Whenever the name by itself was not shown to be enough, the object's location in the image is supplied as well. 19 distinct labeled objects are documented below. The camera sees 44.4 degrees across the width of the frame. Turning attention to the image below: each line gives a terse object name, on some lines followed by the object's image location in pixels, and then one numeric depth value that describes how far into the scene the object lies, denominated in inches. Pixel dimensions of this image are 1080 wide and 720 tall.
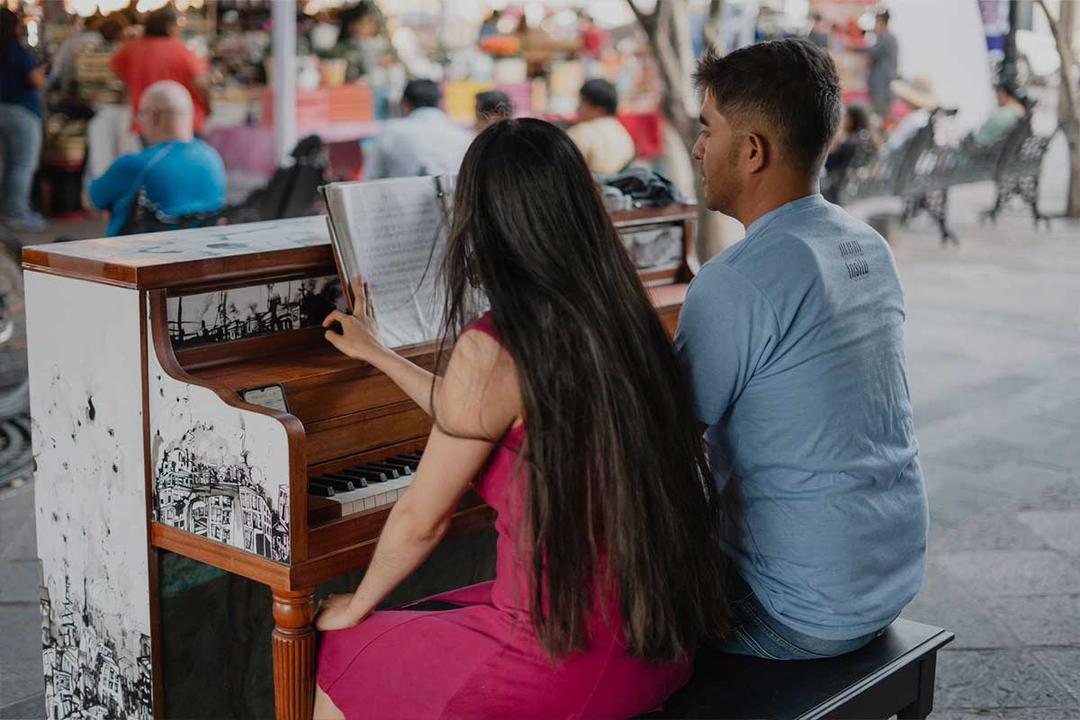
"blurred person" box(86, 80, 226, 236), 196.9
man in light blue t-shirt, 79.6
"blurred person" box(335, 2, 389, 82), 473.1
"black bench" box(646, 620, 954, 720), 82.3
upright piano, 86.4
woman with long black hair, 72.7
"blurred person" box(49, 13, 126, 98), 412.8
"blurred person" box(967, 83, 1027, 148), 454.3
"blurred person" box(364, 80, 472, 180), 249.6
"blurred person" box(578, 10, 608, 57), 565.9
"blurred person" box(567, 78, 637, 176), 281.0
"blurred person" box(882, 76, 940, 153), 436.8
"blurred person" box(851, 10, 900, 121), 555.5
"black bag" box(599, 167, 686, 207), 135.4
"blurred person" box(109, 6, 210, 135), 322.0
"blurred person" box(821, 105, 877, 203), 399.5
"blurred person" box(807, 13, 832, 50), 582.9
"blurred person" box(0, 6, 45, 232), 353.1
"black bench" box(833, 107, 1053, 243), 413.7
